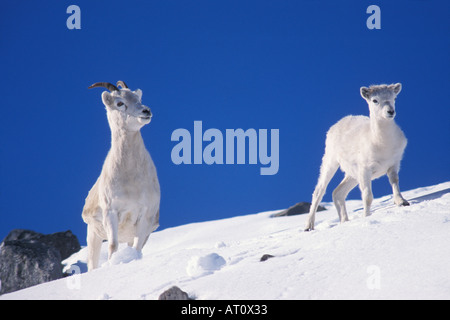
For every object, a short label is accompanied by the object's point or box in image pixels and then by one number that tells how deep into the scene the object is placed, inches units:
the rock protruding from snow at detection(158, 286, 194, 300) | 199.8
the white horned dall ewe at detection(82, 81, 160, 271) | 326.3
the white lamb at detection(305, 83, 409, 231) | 376.5
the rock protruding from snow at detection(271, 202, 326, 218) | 772.6
